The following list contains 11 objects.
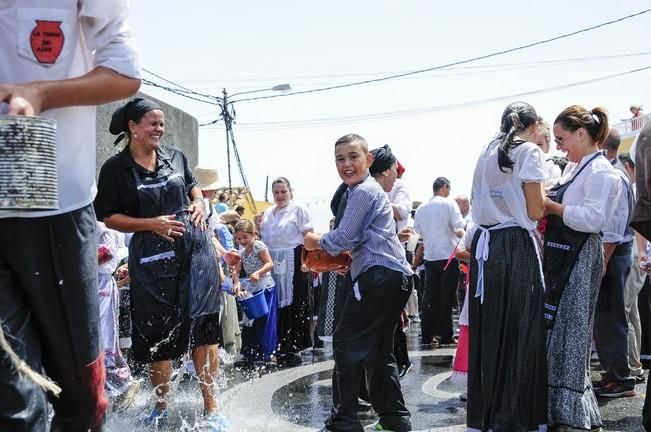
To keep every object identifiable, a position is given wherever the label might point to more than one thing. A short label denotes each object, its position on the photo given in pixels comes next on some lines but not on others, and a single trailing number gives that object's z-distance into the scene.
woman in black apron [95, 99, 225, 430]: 4.79
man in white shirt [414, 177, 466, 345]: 9.60
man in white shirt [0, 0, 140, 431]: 1.88
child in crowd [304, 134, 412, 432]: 4.74
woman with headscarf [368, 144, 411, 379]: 6.38
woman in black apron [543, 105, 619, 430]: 4.85
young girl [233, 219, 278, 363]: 8.72
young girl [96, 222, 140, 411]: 5.88
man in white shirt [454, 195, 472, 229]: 12.02
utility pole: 33.09
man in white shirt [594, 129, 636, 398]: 6.02
